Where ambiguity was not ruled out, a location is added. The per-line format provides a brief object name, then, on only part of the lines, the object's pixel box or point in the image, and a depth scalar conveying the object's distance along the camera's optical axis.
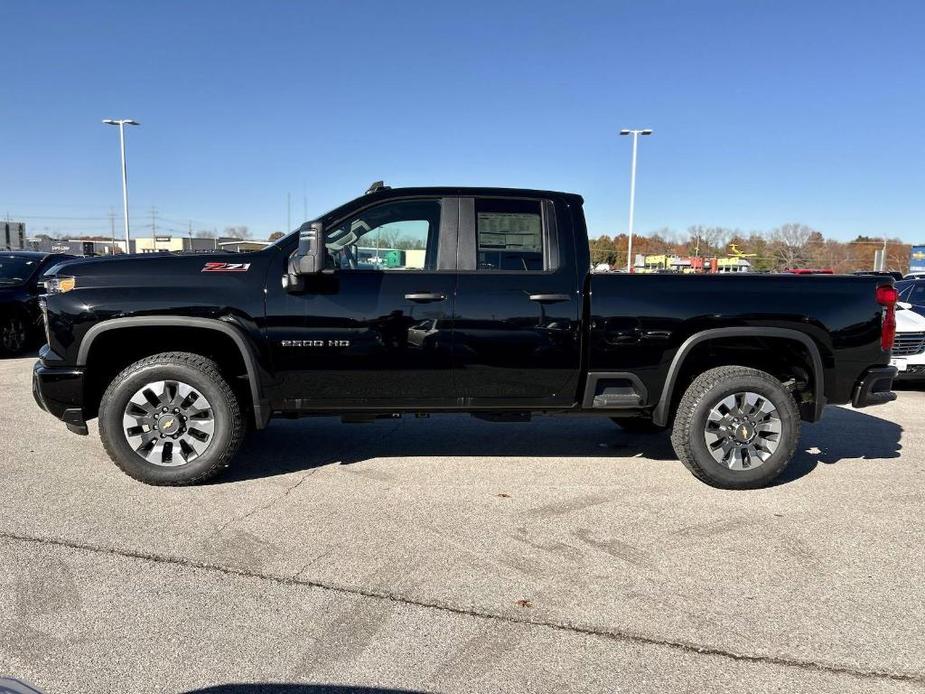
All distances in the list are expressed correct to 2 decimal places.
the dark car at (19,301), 9.95
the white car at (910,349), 8.09
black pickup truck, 4.28
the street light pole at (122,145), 34.09
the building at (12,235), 41.05
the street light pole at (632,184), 30.02
